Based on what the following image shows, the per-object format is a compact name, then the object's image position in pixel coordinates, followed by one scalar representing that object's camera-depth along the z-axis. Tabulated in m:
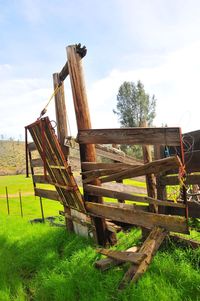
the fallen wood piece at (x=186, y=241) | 3.49
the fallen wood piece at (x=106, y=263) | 3.55
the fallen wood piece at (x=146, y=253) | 3.04
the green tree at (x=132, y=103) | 39.72
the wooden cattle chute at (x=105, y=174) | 3.10
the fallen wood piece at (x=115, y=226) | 5.07
